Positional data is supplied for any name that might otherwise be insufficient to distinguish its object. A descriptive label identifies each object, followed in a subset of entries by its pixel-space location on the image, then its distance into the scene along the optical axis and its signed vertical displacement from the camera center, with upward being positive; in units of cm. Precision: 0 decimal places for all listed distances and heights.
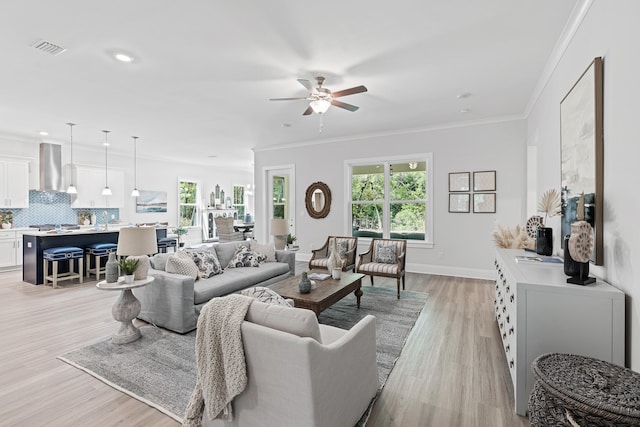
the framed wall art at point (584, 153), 201 +46
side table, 294 -97
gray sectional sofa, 314 -91
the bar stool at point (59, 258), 514 -81
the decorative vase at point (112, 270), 304 -59
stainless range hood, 683 +104
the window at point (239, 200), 1259 +52
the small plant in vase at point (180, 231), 826 -52
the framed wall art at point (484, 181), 536 +58
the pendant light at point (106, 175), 705 +98
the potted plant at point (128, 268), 300 -55
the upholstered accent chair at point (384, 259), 451 -76
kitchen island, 530 -57
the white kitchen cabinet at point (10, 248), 631 -77
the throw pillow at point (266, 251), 489 -63
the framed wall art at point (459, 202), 559 +20
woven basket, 120 -78
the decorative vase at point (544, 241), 281 -26
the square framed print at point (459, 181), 558 +59
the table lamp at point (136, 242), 298 -29
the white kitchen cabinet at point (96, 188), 753 +64
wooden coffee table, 304 -88
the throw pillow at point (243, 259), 452 -71
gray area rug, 220 -130
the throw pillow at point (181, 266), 346 -62
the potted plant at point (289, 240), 608 -56
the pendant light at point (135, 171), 875 +121
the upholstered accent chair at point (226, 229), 794 -44
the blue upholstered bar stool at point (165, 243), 705 -74
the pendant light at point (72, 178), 582 +84
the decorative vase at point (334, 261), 393 -64
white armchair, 147 -83
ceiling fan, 356 +138
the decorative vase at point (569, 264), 189 -33
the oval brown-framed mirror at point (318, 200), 698 +30
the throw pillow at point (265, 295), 194 -55
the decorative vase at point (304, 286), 327 -80
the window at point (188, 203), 1034 +33
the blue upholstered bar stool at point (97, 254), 571 -79
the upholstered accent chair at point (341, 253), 504 -73
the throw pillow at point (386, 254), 489 -68
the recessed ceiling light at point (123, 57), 306 +161
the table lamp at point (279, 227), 513 -25
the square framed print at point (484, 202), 538 +18
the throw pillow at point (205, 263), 385 -67
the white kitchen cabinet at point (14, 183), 637 +63
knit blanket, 158 -77
